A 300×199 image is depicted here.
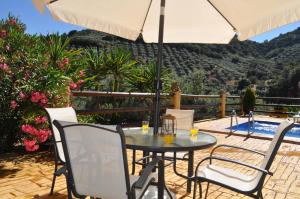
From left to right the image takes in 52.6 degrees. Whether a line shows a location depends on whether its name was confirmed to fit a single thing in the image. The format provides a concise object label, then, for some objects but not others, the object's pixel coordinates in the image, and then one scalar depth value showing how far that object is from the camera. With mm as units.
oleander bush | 4164
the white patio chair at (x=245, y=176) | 2186
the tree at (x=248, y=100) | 13047
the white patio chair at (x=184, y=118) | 3793
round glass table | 2225
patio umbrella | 2941
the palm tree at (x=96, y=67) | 10203
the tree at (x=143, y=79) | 9633
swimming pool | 9870
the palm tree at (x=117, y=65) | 9945
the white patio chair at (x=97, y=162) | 1705
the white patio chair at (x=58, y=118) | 2719
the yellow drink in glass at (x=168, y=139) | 2463
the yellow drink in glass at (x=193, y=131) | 2792
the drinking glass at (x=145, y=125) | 3121
